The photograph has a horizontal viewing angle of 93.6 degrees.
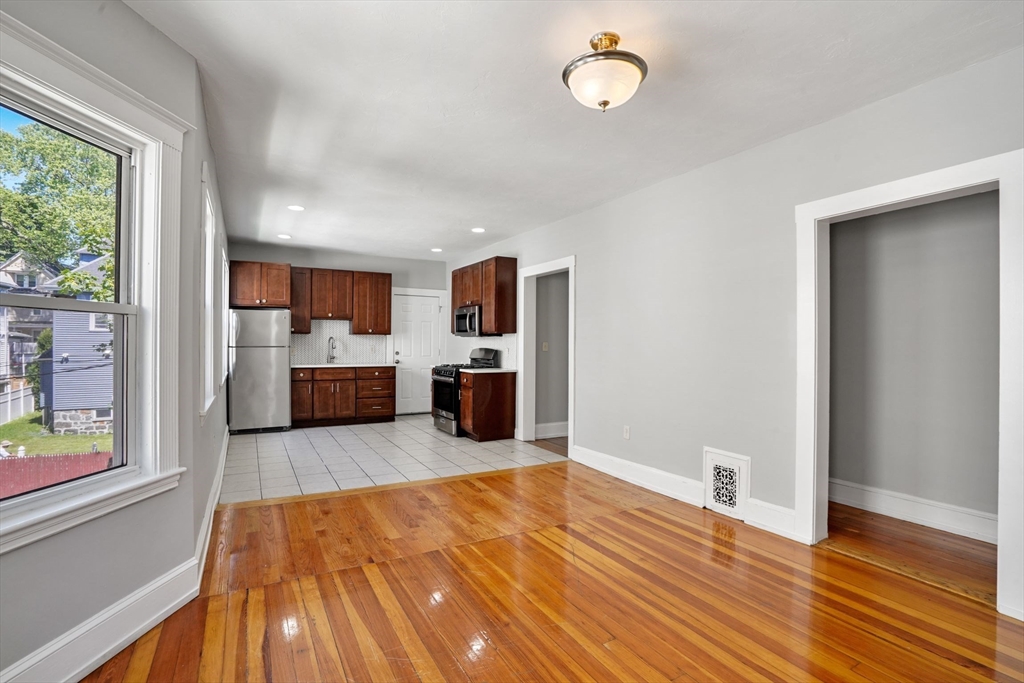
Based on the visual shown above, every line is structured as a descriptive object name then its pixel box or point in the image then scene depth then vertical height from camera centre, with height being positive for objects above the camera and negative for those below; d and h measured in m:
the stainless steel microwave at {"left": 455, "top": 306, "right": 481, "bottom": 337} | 6.29 +0.27
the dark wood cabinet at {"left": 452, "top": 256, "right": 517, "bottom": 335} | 5.88 +0.58
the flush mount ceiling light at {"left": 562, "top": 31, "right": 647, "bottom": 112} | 2.03 +1.16
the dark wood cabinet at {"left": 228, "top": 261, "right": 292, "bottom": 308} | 6.23 +0.73
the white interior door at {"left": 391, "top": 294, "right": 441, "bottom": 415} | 7.78 -0.08
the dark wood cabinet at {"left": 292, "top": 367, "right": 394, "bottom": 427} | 6.61 -0.80
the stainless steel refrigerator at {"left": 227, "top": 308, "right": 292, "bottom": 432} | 6.11 -0.39
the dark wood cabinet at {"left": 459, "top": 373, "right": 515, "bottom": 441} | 5.72 -0.78
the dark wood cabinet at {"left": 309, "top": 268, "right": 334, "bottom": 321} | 6.96 +0.65
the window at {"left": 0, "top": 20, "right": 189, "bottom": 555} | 1.57 +0.24
